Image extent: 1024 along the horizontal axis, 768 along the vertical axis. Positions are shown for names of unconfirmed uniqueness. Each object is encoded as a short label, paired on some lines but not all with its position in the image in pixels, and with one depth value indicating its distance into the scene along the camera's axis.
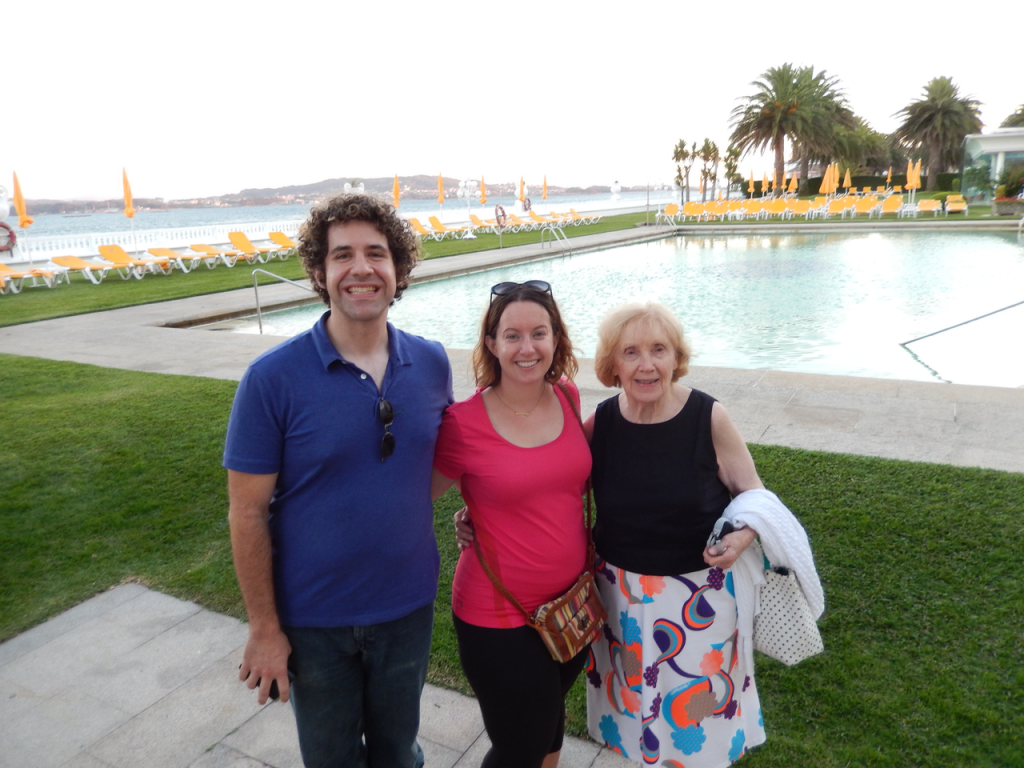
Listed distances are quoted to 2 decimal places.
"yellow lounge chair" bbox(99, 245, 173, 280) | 16.62
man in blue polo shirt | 1.50
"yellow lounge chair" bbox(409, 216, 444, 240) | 25.45
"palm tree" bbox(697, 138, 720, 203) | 53.81
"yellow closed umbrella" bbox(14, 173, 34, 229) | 16.94
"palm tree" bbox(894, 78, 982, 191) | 44.91
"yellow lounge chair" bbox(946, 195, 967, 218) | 26.67
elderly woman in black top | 1.80
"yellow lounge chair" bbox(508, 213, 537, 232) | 29.33
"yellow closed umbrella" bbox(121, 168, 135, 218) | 19.30
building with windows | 32.66
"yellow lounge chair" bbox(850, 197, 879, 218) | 28.02
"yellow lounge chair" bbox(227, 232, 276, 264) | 19.31
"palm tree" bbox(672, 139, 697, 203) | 52.78
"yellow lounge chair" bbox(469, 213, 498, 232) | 29.22
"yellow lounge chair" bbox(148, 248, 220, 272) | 17.96
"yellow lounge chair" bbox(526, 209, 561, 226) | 29.54
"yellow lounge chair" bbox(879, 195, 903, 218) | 27.64
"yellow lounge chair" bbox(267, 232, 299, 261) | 20.27
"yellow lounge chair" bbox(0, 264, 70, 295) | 14.91
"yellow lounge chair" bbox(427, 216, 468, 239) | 26.81
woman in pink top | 1.73
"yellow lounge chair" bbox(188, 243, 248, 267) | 18.84
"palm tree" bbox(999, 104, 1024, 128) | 49.75
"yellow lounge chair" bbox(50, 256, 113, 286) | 16.20
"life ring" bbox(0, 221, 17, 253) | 16.36
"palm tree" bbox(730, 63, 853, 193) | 43.12
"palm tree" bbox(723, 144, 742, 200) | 57.58
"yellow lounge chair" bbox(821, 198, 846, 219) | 28.86
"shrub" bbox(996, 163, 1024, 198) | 25.94
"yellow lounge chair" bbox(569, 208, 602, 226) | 32.88
